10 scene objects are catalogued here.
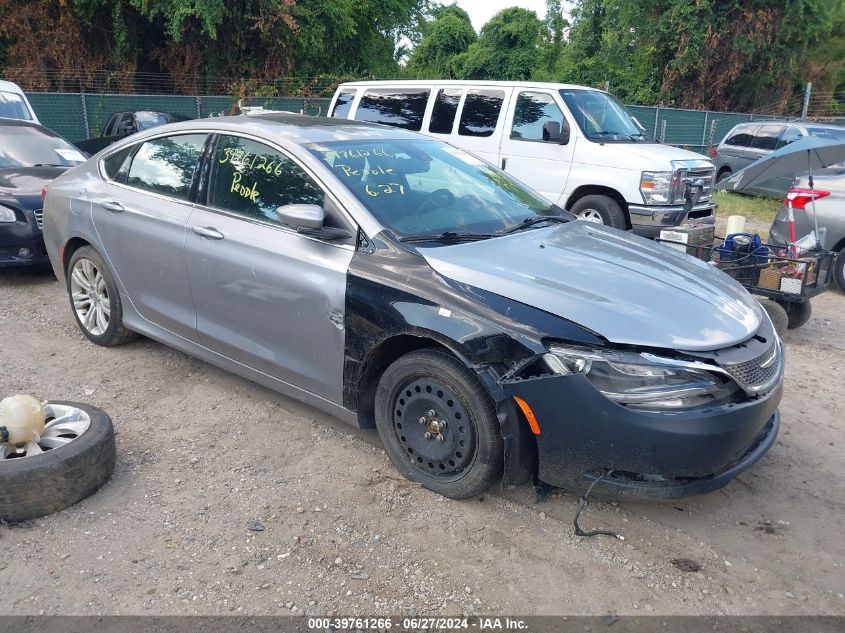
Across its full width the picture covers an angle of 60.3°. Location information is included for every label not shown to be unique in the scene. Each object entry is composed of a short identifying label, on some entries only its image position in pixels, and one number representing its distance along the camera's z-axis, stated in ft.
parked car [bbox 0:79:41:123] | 30.30
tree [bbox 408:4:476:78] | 121.49
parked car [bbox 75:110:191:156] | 46.55
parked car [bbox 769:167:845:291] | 25.77
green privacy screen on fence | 58.34
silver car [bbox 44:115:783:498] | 10.14
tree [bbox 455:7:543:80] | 103.65
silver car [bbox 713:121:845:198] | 48.84
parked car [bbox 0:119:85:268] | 23.21
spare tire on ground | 10.72
